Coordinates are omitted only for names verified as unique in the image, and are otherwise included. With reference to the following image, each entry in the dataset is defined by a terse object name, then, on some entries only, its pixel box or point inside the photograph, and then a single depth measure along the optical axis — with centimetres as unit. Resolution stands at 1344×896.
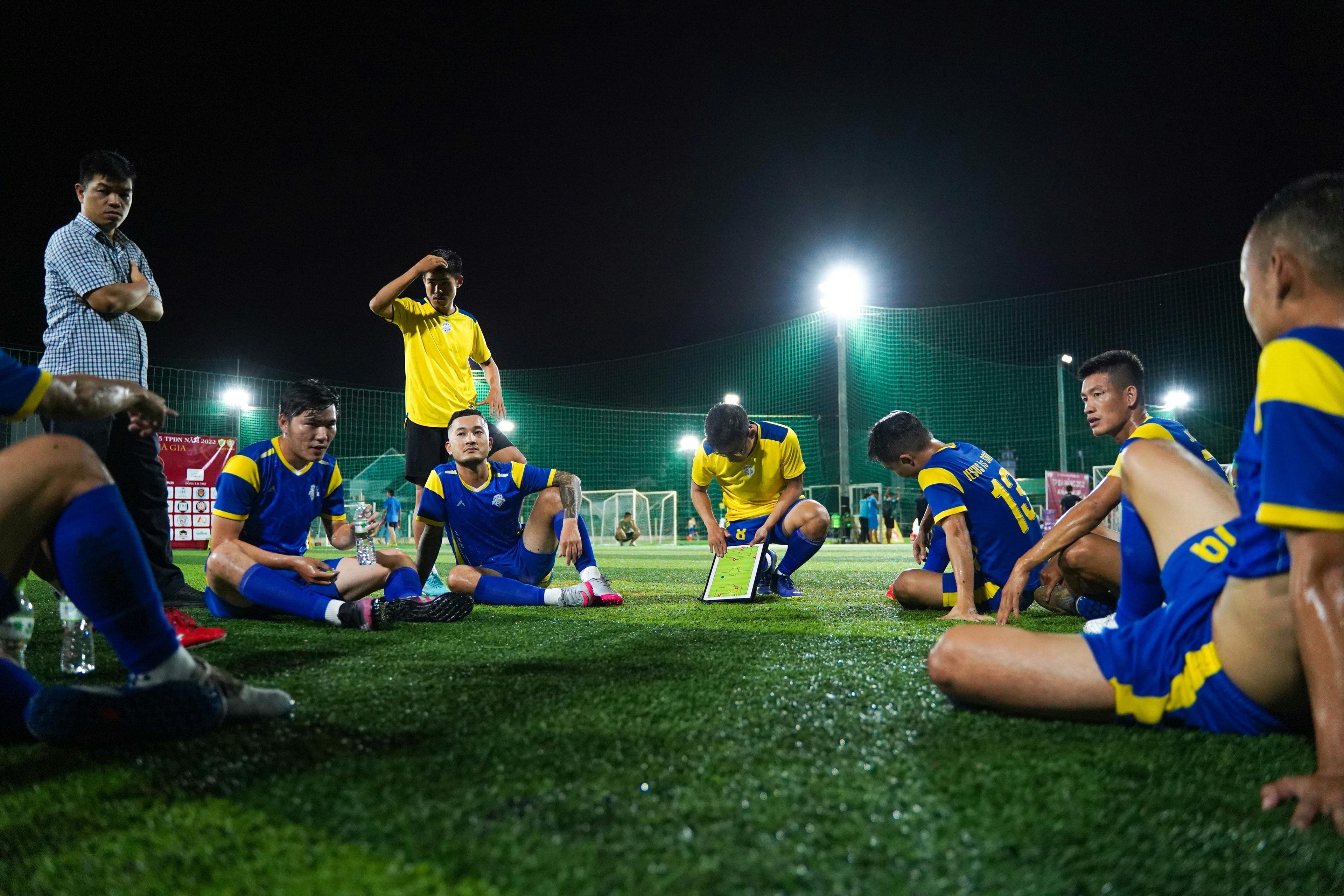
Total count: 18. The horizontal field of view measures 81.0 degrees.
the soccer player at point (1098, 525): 292
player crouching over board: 553
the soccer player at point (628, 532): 2088
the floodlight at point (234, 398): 1530
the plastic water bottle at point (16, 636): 192
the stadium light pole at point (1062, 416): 2175
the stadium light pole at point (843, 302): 1752
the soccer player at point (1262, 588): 123
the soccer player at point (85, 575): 153
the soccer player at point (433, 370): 530
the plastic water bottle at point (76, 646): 241
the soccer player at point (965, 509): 397
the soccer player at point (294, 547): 367
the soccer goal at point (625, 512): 2322
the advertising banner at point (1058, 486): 2016
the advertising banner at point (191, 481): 1402
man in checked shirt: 357
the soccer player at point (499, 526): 481
